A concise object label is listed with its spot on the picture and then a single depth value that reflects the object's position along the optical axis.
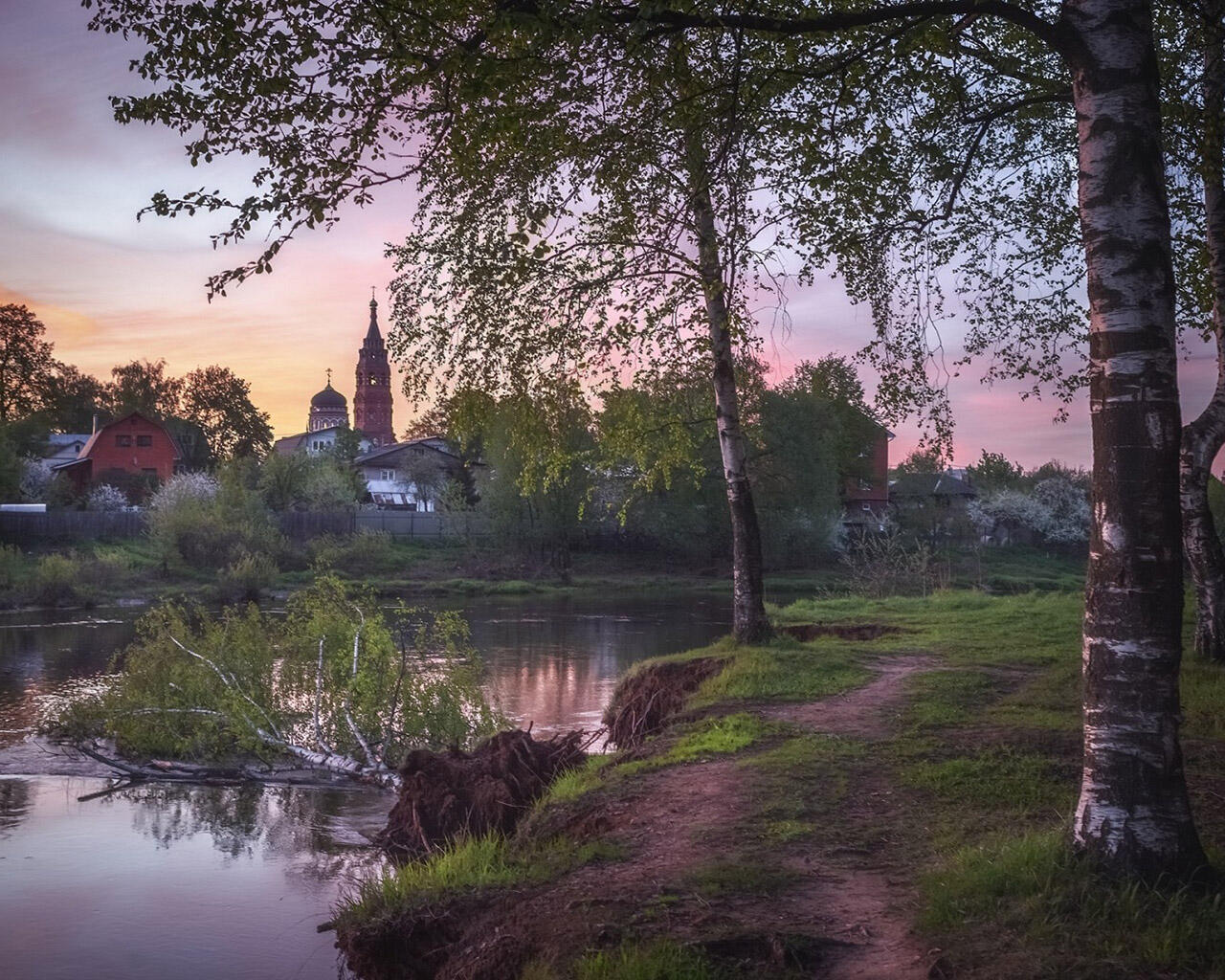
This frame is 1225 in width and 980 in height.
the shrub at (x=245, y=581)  44.91
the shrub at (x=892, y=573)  29.16
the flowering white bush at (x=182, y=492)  52.88
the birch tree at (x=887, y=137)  5.77
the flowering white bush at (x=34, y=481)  62.97
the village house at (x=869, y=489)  72.88
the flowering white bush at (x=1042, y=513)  70.50
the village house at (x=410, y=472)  83.25
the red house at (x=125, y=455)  74.25
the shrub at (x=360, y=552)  53.75
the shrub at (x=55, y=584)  41.25
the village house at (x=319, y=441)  101.71
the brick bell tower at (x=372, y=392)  155.50
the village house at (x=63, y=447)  79.75
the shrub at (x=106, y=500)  64.25
